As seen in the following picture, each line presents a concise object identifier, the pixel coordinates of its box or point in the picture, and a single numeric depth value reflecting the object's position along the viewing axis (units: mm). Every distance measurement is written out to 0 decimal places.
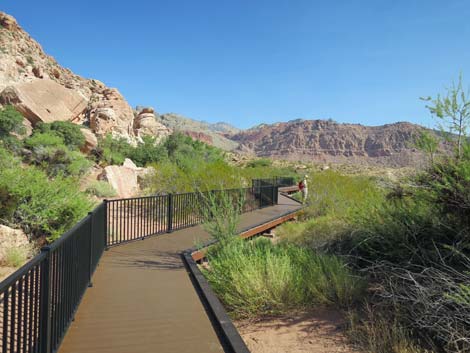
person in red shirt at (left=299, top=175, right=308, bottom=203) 18052
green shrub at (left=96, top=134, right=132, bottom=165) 25953
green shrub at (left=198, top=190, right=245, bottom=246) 7637
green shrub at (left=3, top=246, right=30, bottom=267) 7121
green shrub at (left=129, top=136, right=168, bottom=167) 28344
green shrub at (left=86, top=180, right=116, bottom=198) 16469
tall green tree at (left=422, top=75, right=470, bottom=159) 5836
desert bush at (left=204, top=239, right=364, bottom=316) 5816
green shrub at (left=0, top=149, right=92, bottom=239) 8531
